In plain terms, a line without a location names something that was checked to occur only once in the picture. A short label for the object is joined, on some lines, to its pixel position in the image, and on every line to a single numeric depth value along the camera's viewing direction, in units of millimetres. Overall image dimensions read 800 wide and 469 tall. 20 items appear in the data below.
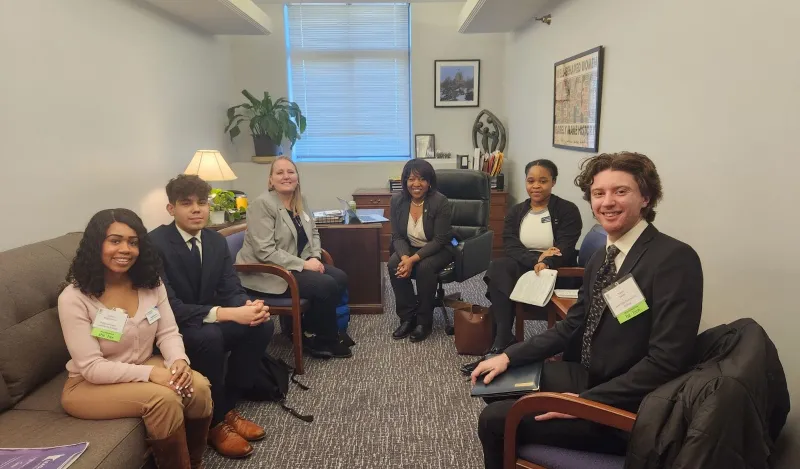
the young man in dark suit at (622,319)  1322
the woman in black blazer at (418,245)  3299
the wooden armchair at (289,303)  2730
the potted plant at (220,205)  3725
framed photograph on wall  5488
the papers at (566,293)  2586
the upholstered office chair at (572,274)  2607
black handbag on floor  2529
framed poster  3115
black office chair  3666
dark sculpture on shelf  5340
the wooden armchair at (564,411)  1281
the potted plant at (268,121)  5004
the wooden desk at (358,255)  3574
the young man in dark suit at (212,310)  2131
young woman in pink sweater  1655
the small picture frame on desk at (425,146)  5617
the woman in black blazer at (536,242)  2869
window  5426
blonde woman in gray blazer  2859
